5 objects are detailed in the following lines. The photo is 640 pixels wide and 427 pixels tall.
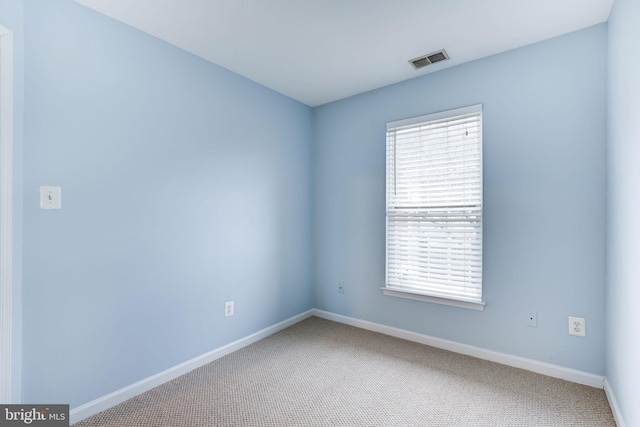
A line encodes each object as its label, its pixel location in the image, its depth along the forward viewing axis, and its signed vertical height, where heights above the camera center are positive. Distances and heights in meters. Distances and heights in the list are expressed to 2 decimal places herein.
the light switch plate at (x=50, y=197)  1.65 +0.09
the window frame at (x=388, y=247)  2.47 -0.31
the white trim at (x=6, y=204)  1.50 +0.05
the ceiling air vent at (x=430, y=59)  2.39 +1.25
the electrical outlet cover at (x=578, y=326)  2.09 -0.75
